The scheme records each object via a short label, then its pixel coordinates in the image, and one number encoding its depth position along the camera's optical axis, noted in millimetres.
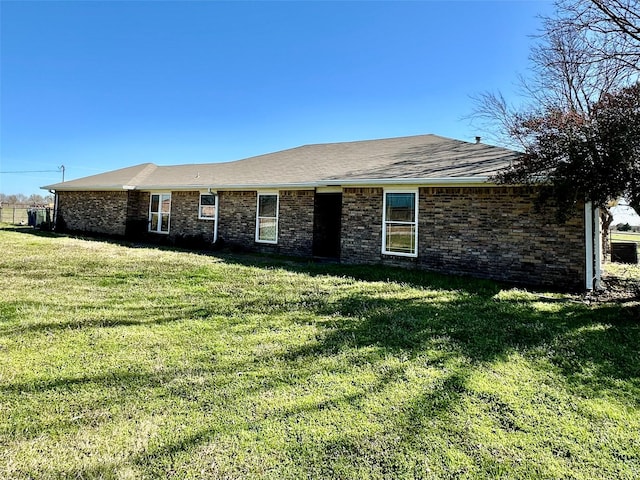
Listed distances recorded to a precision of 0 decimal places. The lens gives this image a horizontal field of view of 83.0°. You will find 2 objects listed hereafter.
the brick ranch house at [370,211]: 8648
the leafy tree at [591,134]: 6270
